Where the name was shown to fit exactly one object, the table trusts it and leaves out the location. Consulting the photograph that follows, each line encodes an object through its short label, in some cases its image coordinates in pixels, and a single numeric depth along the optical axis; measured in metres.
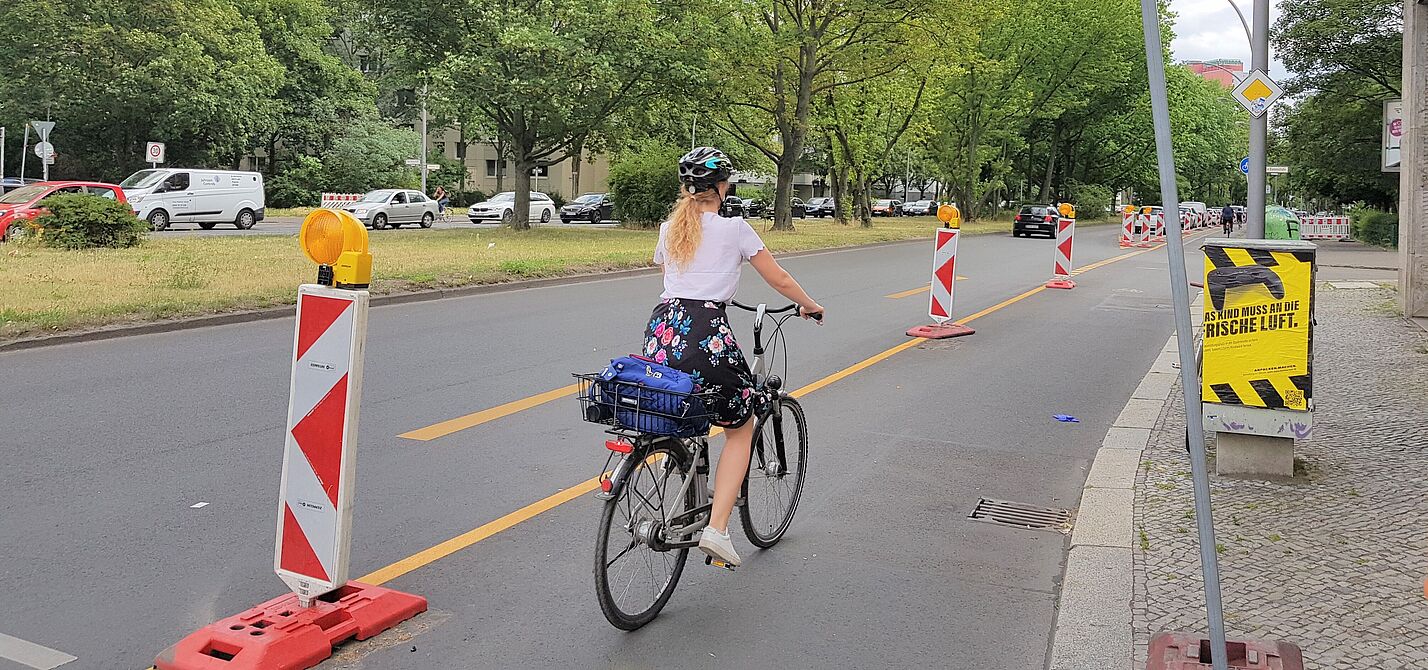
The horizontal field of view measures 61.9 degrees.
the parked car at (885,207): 75.12
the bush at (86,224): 20.39
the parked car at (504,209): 45.14
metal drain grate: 6.06
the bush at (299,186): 53.75
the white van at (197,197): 32.44
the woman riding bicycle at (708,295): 4.50
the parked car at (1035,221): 42.72
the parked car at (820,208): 69.56
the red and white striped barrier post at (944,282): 13.09
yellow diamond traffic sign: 14.38
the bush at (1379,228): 39.82
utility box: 6.33
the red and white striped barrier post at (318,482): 3.97
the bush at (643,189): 37.94
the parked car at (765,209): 59.05
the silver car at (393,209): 38.91
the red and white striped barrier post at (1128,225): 40.66
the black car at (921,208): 76.78
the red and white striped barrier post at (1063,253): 20.39
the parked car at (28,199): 23.73
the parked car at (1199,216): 63.91
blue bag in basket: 4.17
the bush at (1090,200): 72.88
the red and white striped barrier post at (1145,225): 43.04
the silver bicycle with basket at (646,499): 4.21
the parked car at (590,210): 48.81
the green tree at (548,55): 30.03
